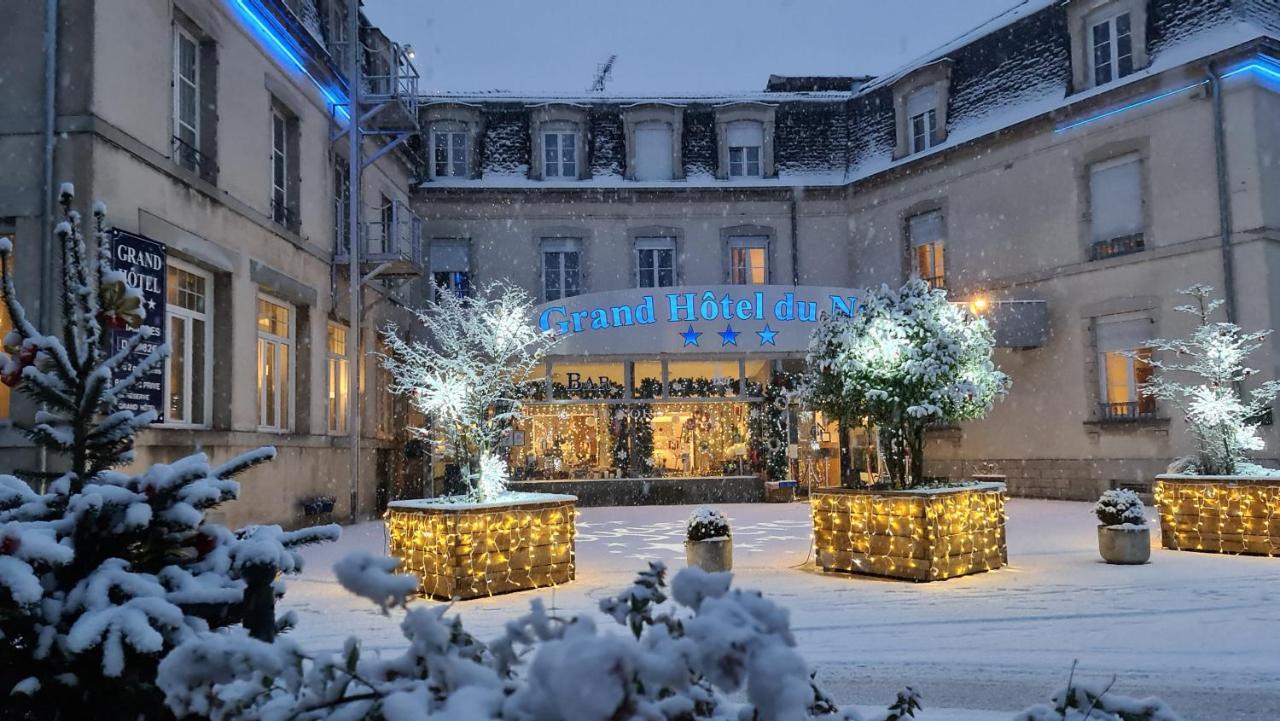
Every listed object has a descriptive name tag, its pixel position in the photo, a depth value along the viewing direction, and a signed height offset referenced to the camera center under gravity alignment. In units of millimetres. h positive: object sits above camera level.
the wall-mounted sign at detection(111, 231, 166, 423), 9883 +1684
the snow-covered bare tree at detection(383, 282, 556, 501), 10102 +445
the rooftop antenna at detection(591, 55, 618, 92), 29305 +10985
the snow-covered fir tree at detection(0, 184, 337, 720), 2387 -280
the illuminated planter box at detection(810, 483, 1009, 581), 9500 -1064
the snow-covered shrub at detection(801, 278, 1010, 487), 10281 +616
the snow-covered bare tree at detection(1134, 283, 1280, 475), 11688 +86
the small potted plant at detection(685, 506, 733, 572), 9758 -1122
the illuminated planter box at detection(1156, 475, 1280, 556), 10906 -1089
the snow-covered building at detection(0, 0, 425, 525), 9766 +2975
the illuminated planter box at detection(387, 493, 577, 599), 8828 -1004
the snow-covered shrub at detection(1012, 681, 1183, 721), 2078 -618
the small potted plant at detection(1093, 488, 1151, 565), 10281 -1156
